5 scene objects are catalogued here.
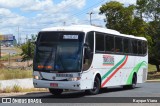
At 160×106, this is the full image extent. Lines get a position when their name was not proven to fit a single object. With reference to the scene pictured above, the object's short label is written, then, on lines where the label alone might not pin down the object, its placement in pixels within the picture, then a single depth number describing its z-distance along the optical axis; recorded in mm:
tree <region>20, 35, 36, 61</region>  84562
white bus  19031
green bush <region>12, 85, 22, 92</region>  23625
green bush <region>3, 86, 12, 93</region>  23109
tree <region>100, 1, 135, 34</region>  53250
